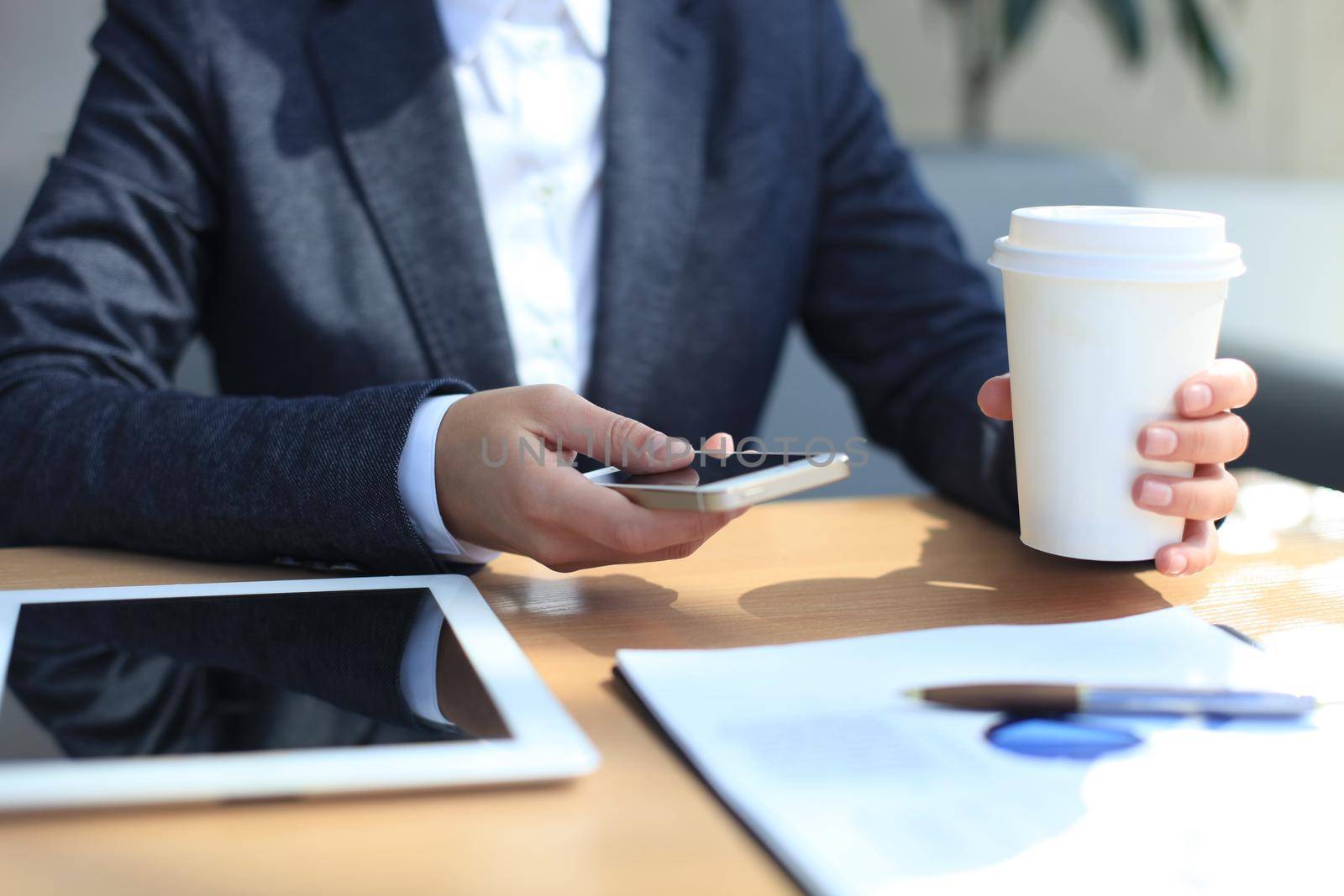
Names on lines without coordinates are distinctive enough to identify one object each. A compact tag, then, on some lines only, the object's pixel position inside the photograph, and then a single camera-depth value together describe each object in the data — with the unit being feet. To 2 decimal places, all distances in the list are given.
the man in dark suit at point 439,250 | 2.23
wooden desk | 1.10
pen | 1.39
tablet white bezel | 1.18
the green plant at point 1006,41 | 6.93
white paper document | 1.07
